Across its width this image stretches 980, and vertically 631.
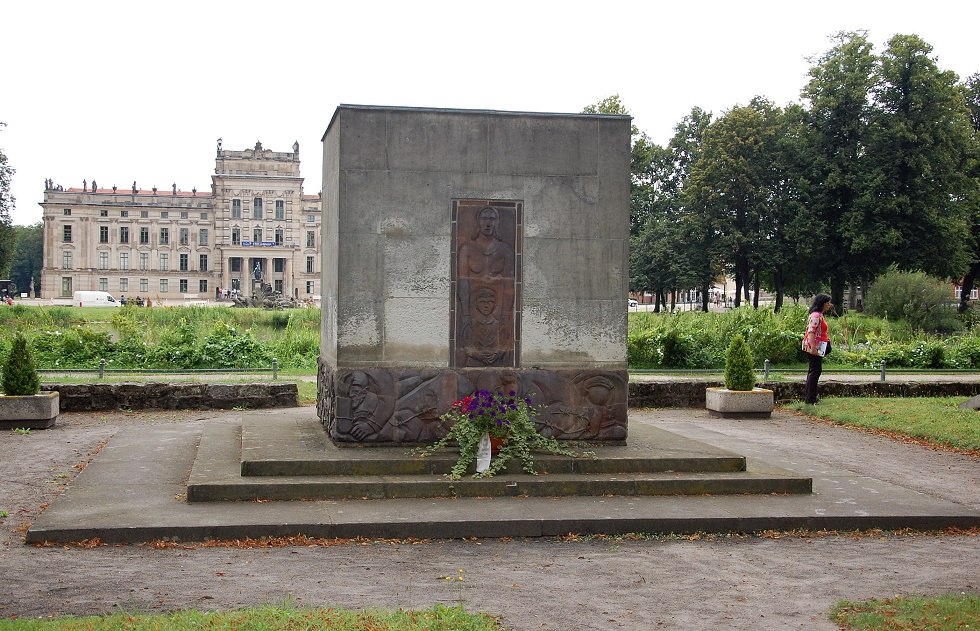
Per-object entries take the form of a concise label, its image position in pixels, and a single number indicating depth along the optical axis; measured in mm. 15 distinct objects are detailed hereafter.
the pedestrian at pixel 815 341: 17156
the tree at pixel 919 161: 46125
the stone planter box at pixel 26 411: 13891
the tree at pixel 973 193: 48656
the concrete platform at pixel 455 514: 8133
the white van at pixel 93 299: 85712
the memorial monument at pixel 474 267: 10492
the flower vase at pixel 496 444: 10078
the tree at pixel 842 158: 47562
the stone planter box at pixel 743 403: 16891
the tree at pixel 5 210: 54584
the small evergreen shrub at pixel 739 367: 17016
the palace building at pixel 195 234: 116938
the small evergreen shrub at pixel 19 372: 13906
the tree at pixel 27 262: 124000
